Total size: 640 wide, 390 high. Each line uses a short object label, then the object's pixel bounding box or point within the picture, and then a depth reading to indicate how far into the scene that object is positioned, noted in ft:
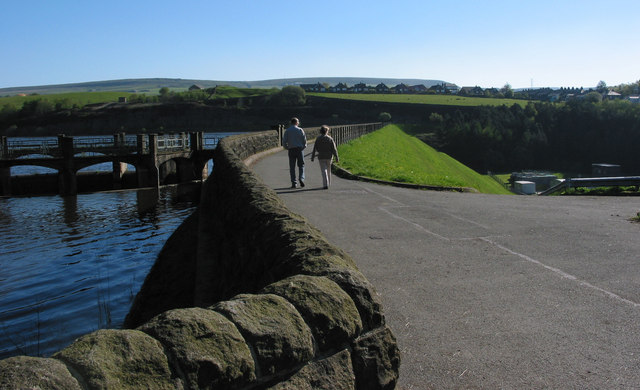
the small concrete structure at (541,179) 226.36
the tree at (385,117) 386.11
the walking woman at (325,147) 48.34
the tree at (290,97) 535.60
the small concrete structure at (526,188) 165.07
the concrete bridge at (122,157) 150.61
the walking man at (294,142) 47.65
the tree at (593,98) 464.48
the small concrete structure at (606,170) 270.42
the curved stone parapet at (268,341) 7.10
